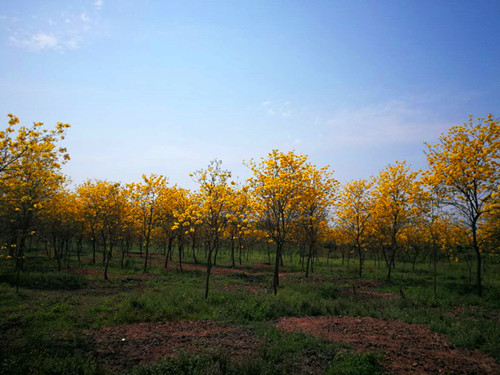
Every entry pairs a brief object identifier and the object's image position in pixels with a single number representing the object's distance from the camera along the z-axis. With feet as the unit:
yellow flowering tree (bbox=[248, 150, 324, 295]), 50.72
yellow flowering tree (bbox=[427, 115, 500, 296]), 49.83
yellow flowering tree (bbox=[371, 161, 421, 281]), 70.69
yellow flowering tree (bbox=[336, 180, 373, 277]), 81.51
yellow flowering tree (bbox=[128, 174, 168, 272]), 74.79
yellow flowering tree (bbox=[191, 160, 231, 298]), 46.62
